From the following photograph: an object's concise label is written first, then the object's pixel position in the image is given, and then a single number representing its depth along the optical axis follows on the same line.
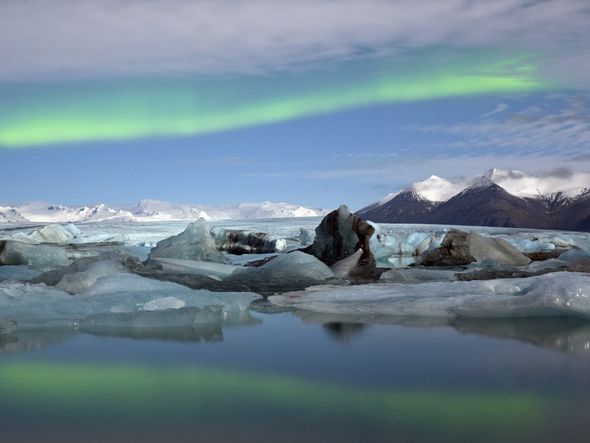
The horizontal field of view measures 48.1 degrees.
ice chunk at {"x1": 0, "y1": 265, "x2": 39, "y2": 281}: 7.78
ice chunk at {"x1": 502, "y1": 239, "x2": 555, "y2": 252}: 16.86
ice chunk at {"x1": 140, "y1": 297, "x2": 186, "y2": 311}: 4.63
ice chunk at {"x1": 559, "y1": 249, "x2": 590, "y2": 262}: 10.12
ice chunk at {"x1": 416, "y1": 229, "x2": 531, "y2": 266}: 11.15
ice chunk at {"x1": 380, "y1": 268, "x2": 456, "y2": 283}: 7.28
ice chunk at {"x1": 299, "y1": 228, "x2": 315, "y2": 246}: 20.36
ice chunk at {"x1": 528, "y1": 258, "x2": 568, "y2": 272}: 7.94
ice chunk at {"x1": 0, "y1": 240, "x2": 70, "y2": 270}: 9.99
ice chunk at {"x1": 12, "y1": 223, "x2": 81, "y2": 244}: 18.35
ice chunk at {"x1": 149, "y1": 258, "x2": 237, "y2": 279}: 8.17
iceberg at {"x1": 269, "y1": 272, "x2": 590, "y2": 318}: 4.52
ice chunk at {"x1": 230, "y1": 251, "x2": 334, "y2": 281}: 7.90
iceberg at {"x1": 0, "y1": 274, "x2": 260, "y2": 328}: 4.45
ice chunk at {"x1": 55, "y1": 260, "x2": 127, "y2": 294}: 5.72
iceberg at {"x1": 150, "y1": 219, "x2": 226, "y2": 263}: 11.10
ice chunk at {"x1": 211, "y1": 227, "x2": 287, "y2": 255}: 18.86
